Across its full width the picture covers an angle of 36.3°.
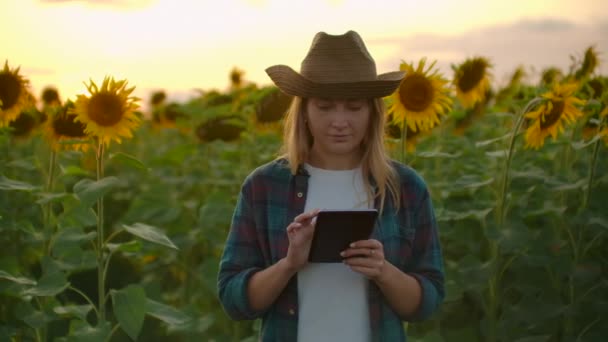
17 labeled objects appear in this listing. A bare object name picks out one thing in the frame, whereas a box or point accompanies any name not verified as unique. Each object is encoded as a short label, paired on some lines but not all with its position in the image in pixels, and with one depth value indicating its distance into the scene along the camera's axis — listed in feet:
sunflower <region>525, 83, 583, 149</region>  13.15
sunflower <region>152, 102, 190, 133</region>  26.45
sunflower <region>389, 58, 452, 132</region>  12.59
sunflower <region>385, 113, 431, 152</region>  13.10
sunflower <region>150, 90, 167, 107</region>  33.50
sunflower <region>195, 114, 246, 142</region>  17.47
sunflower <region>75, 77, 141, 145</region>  12.32
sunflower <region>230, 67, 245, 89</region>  28.63
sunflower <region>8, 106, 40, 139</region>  16.55
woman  8.15
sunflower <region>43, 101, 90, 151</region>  13.20
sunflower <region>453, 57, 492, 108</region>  16.98
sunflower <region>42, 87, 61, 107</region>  22.40
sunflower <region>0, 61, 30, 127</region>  14.66
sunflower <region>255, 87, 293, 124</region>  16.26
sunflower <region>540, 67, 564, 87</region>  17.27
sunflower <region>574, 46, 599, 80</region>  16.95
